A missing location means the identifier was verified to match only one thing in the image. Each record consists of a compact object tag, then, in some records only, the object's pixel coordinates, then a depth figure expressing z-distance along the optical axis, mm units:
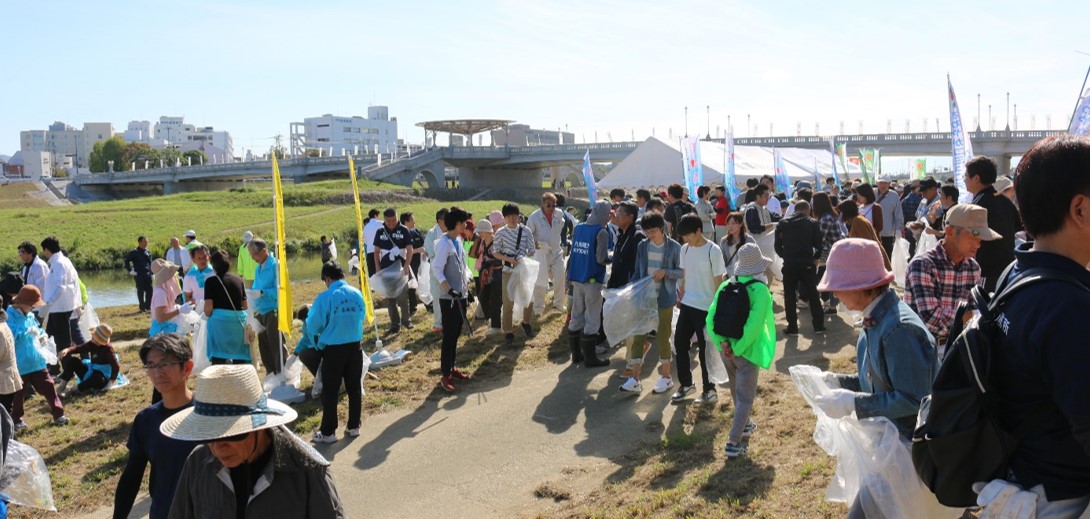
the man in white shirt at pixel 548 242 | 11133
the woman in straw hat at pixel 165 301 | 8508
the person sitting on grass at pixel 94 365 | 9492
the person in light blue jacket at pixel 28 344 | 7824
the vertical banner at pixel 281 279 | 7539
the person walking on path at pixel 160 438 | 3566
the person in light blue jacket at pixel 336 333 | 6898
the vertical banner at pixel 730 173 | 16625
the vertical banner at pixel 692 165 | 17766
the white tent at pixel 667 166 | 23411
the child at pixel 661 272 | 7602
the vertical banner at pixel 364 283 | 9375
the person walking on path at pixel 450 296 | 8477
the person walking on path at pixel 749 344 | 5762
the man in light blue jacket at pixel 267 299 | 8500
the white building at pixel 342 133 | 180875
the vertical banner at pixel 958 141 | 9091
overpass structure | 58375
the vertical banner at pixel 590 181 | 15582
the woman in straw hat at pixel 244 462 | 2654
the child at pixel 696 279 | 7012
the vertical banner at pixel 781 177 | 22609
